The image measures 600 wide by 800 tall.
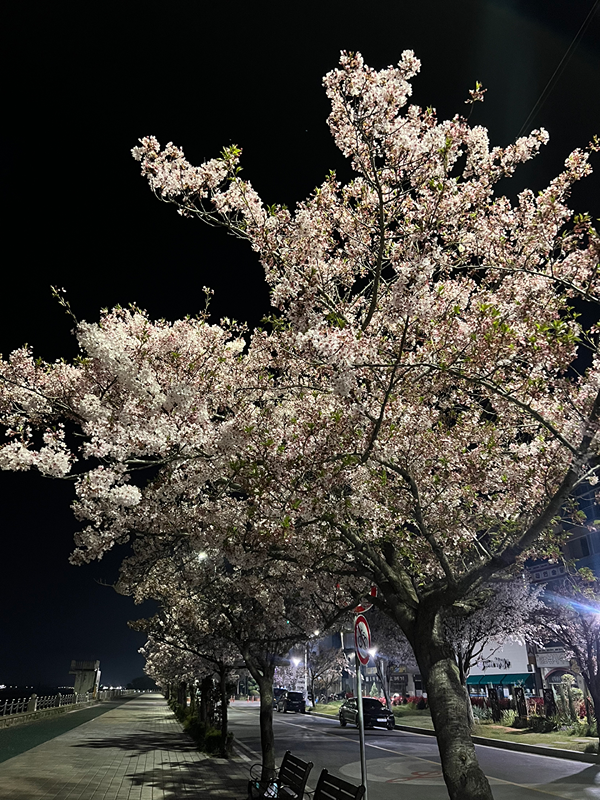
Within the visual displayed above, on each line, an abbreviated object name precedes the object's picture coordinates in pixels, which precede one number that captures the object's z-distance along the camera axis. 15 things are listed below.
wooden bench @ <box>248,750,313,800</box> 7.34
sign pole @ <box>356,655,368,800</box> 7.35
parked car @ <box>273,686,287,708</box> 52.66
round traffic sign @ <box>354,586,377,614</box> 9.02
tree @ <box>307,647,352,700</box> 51.09
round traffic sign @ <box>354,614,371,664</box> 8.25
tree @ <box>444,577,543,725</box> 20.03
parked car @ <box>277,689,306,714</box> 45.09
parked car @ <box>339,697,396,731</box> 28.08
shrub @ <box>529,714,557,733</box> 21.81
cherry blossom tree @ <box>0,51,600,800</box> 5.90
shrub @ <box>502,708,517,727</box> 25.71
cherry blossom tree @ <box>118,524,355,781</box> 11.01
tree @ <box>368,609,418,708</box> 28.77
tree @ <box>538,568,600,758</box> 17.92
